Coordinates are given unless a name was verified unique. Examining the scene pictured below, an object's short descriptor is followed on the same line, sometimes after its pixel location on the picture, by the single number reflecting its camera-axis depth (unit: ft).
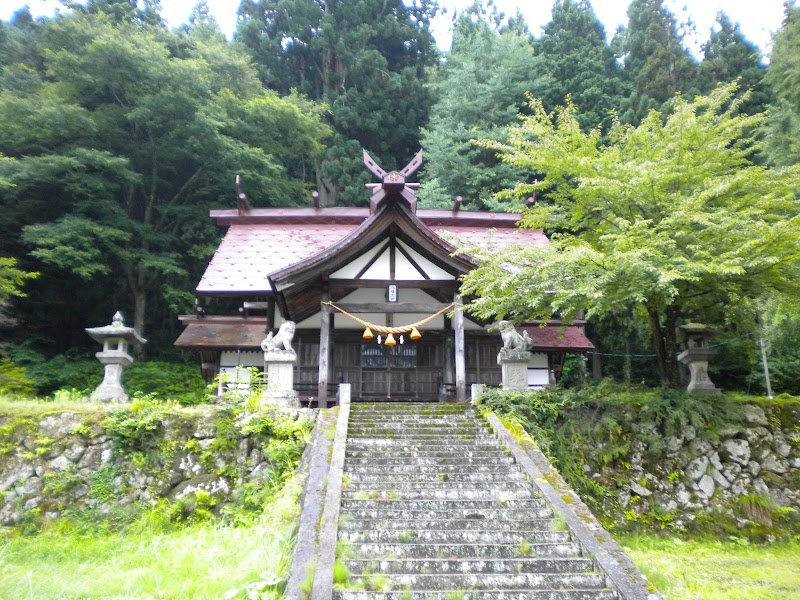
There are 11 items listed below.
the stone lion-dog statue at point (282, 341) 35.89
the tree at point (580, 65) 85.66
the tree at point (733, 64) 78.09
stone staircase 18.17
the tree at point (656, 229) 29.14
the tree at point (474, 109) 79.20
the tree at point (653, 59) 80.59
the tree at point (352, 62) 89.04
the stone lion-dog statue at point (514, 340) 35.68
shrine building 39.04
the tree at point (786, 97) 52.39
